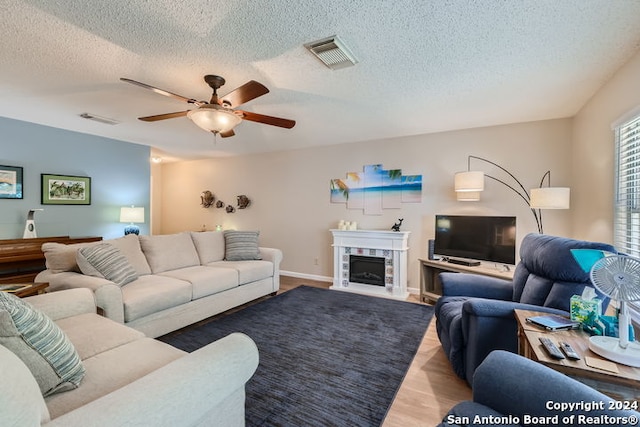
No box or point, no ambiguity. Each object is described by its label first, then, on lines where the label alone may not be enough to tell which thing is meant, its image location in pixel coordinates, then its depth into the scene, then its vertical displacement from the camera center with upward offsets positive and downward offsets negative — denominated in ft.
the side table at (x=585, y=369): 3.55 -1.93
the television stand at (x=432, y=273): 11.57 -2.56
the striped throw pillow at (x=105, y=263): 8.57 -1.53
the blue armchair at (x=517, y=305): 5.96 -1.89
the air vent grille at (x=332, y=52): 6.45 +3.74
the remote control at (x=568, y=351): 3.92 -1.88
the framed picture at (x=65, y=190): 13.35 +1.06
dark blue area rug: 5.94 -3.90
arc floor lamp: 9.53 +0.88
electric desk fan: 3.84 -1.07
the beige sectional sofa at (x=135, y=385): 2.56 -2.06
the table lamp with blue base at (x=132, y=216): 15.23 -0.18
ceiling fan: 7.47 +2.84
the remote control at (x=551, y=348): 3.98 -1.88
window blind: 6.94 +0.68
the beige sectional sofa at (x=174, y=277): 8.15 -2.21
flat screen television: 11.40 -0.94
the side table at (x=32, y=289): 6.94 -1.94
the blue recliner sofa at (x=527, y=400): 2.97 -2.02
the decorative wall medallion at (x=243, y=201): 19.43 +0.80
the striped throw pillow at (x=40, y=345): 3.52 -1.69
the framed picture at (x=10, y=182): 12.17 +1.24
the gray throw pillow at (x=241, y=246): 13.38 -1.51
